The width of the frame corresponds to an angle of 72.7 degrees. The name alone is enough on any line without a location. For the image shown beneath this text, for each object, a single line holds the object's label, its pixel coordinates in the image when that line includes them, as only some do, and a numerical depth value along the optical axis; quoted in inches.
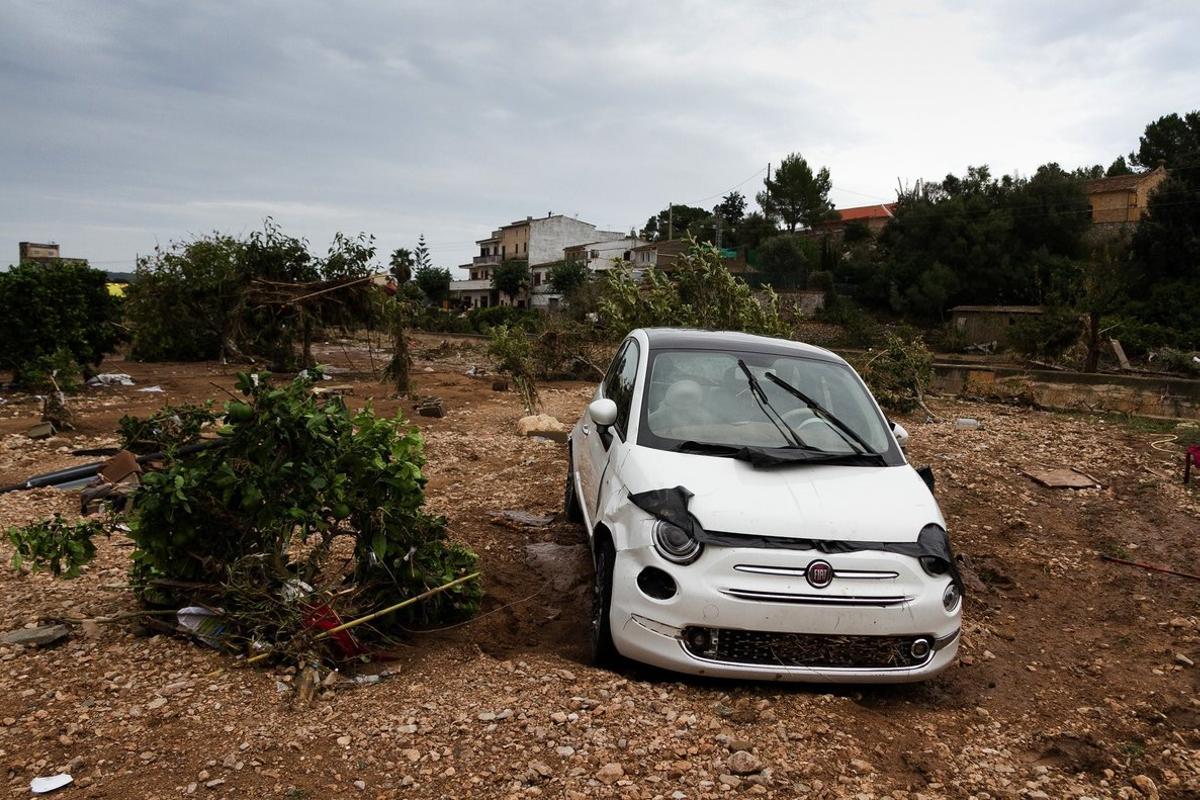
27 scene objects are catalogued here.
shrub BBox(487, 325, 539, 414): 480.7
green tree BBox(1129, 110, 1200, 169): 2089.1
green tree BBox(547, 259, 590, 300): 2301.8
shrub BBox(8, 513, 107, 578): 141.0
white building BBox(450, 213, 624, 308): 2942.9
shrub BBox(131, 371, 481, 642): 144.2
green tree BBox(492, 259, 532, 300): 2797.7
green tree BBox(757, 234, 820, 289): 2054.6
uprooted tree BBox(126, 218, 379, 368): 738.2
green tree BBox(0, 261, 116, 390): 562.6
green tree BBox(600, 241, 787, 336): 495.5
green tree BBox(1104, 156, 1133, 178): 2405.3
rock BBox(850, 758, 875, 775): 118.1
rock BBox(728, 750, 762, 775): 114.9
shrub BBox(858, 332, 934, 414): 545.3
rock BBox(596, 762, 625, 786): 111.7
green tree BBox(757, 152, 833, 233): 2925.7
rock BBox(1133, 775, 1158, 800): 118.4
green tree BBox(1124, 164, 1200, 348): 1425.9
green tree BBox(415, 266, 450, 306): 2886.3
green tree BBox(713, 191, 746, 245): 3058.6
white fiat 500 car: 137.7
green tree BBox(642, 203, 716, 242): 3157.0
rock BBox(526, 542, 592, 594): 214.8
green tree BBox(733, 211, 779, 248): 2650.1
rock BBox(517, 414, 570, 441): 441.4
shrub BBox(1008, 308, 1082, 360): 831.7
